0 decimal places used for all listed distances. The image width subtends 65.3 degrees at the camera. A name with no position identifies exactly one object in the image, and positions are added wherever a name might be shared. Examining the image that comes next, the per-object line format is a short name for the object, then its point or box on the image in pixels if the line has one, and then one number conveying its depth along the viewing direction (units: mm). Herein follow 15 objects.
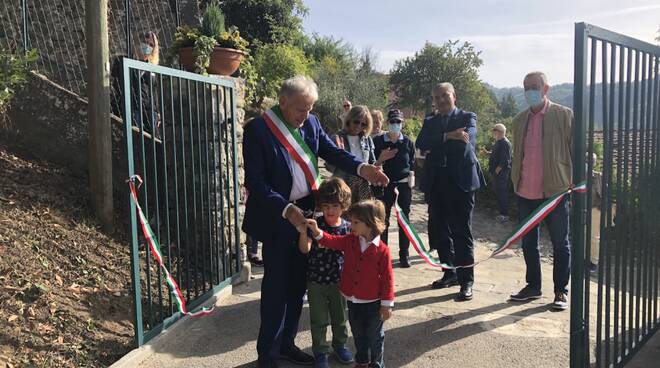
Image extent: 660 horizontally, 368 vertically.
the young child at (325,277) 3127
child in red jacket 2973
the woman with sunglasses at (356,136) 5293
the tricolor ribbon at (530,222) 4059
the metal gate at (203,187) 4250
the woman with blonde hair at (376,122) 6289
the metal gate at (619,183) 2668
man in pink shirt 4379
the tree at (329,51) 29062
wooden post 4488
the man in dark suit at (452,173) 4746
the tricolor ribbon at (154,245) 3202
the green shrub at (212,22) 4934
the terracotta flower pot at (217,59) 4871
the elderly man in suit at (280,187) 3076
